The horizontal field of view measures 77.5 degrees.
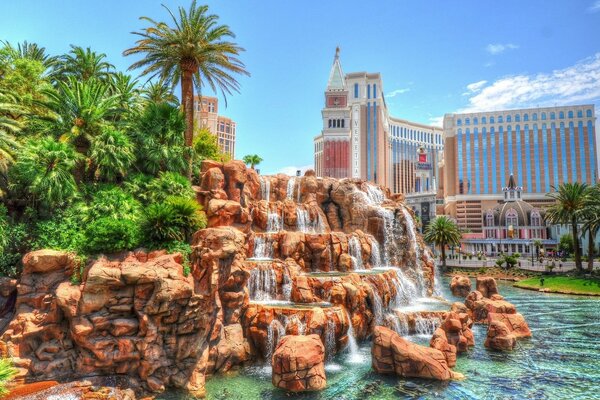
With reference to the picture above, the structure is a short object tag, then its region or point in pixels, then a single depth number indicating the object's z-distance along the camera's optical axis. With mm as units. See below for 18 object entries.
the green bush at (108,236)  16391
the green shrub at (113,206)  18812
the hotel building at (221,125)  115812
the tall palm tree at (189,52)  26141
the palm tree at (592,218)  43219
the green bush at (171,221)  17719
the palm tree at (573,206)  45531
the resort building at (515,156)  111062
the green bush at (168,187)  21969
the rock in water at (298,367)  14391
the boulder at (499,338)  19781
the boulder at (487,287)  31484
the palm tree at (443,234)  55281
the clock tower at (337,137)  116188
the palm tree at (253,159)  56469
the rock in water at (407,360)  15711
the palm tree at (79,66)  31078
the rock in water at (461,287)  35594
